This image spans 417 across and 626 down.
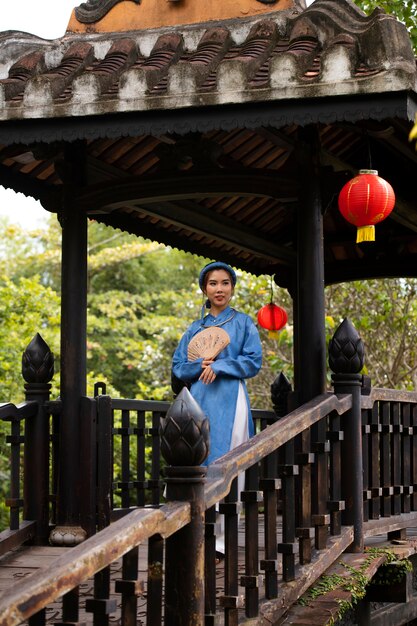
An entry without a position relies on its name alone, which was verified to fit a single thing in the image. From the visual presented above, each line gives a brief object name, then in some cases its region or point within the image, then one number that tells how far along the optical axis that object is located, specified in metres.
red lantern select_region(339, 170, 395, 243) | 6.29
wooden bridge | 3.90
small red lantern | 10.23
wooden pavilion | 5.46
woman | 6.21
